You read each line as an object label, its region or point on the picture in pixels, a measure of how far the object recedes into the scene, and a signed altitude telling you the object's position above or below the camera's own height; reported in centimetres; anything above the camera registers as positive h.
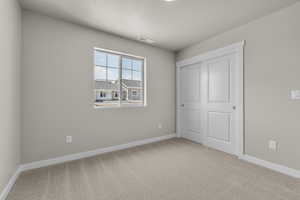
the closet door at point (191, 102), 356 -7
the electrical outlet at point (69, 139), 248 -74
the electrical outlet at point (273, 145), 218 -75
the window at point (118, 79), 292 +49
